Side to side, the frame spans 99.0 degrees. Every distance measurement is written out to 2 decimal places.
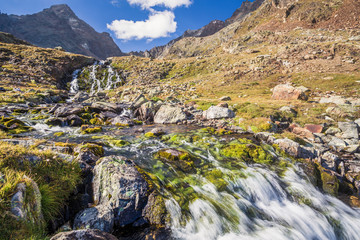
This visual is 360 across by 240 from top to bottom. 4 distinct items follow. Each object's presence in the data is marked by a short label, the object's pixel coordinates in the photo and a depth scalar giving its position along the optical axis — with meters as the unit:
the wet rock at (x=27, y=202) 3.44
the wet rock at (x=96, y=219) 4.67
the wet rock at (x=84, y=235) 3.43
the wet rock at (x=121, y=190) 5.36
